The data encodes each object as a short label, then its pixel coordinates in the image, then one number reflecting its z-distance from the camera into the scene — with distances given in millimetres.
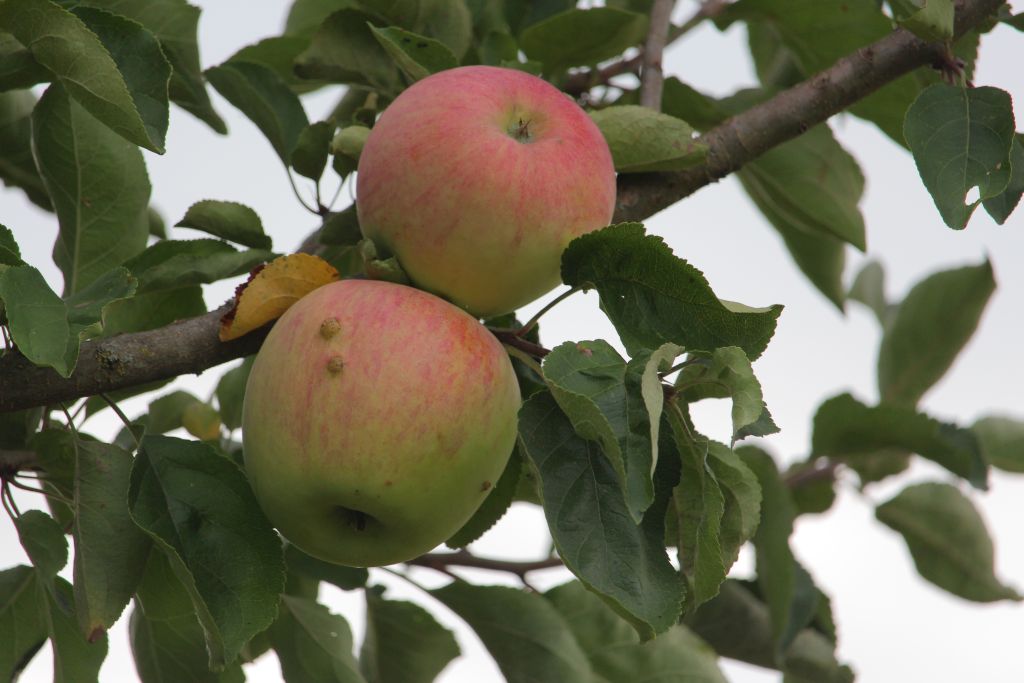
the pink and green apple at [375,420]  2195
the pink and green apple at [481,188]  2225
